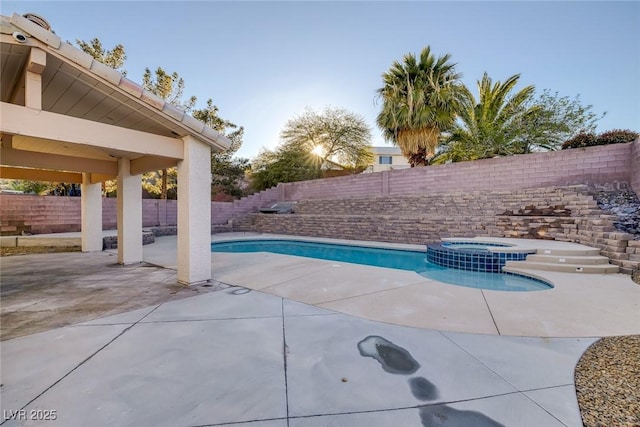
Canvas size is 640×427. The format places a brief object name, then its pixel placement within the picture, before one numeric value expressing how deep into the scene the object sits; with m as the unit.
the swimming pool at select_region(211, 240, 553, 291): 5.19
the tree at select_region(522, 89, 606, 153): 13.53
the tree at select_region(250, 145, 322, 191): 19.89
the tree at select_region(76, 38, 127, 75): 13.76
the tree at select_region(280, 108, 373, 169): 21.25
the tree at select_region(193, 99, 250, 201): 18.39
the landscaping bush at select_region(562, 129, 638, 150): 8.76
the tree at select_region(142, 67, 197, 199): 15.87
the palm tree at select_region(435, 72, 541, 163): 13.90
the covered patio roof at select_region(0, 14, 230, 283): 3.01
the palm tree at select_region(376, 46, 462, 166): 12.79
